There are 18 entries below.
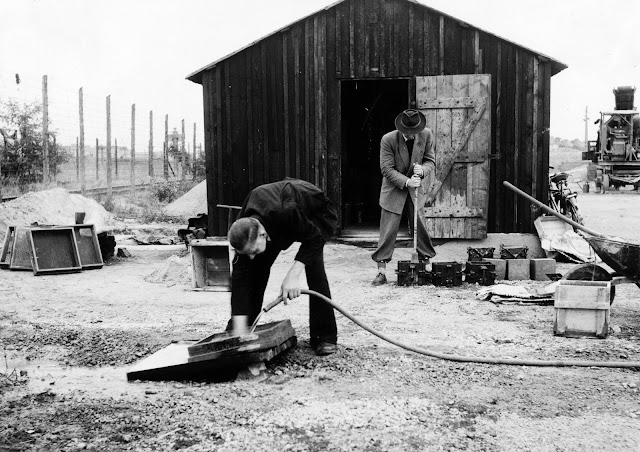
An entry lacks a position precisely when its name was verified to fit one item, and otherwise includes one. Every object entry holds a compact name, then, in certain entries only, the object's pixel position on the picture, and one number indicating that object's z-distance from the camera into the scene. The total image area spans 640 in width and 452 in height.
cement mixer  27.38
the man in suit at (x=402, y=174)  9.05
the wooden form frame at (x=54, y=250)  10.52
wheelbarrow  6.51
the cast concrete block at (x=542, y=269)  9.44
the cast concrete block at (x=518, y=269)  9.45
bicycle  13.24
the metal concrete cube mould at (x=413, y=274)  8.97
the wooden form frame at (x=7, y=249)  10.99
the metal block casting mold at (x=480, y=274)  9.05
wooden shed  11.45
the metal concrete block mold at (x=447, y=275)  8.92
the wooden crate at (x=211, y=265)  8.80
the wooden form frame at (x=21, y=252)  10.77
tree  18.30
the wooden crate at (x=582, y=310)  6.15
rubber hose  5.09
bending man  4.74
